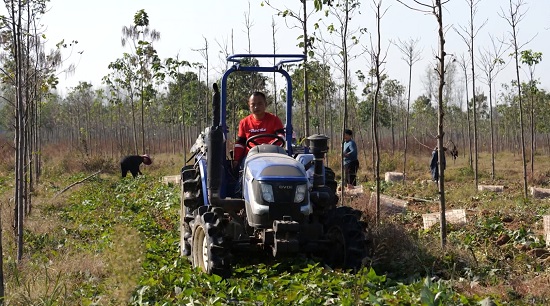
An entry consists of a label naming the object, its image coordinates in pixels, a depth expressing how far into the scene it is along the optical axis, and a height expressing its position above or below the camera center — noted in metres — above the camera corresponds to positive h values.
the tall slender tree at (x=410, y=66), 19.50 +2.54
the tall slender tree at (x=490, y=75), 18.73 +2.05
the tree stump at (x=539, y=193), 16.14 -1.24
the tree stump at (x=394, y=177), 20.92 -0.94
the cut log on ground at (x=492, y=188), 17.59 -1.18
